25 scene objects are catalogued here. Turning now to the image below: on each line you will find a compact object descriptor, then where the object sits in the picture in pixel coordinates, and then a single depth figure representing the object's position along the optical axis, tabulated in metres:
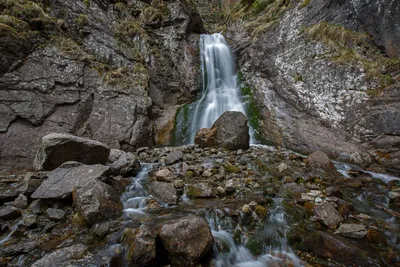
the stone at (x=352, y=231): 3.32
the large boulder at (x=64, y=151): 5.28
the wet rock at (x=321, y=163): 6.17
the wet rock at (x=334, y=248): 2.90
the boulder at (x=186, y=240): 2.67
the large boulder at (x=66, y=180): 3.89
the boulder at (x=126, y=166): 5.52
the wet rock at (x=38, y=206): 3.70
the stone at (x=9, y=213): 3.49
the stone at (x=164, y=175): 5.21
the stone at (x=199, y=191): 4.42
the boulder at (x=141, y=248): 2.57
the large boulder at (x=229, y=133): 8.19
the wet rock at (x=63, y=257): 2.53
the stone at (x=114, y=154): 6.62
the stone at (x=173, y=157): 6.76
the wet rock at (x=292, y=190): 4.60
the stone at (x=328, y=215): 3.59
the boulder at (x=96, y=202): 3.37
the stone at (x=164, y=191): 4.28
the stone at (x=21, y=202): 3.83
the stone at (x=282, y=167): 6.06
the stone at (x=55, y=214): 3.55
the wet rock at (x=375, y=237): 3.25
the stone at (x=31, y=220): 3.36
